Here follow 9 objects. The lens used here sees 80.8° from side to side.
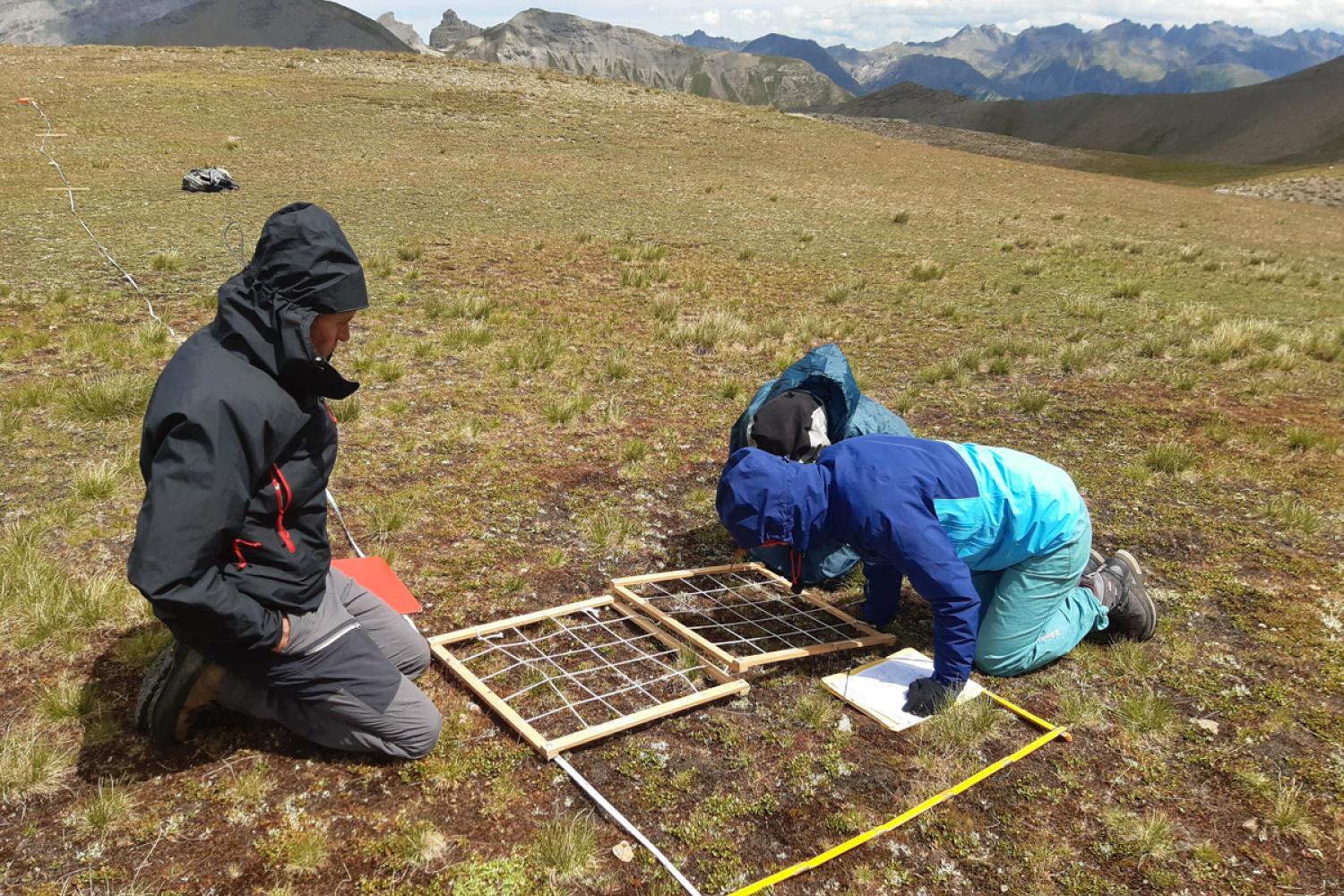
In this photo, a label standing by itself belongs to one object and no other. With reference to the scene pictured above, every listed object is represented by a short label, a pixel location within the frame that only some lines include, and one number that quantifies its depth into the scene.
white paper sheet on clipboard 4.25
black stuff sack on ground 19.25
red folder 4.96
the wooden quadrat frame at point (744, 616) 4.93
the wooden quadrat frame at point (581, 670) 4.16
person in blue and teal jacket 4.01
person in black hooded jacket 2.97
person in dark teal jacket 5.34
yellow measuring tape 3.28
